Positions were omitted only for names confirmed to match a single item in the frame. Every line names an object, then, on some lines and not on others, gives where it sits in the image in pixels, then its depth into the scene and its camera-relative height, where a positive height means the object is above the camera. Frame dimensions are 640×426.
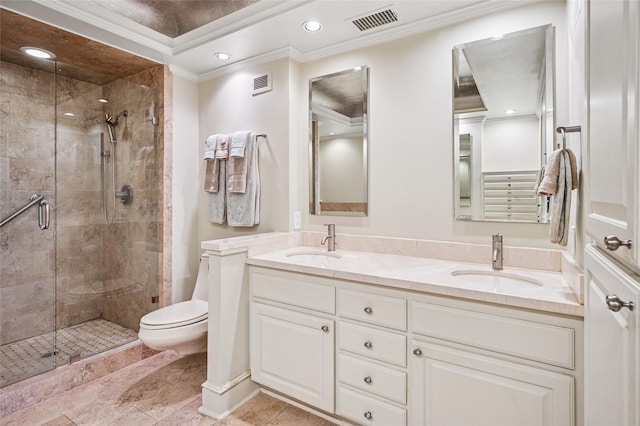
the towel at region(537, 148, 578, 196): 1.26 +0.15
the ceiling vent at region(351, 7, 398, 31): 1.88 +1.14
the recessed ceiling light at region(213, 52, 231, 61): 2.42 +1.17
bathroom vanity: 1.16 -0.56
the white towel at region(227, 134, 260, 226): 2.43 +0.11
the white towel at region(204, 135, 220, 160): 2.57 +0.50
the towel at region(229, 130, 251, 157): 2.41 +0.50
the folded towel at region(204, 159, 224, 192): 2.58 +0.28
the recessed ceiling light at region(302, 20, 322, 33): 1.97 +1.15
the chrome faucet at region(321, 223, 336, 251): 2.19 -0.18
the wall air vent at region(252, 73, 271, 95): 2.43 +0.97
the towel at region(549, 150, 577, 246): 1.27 +0.03
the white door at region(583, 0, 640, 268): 0.60 +0.19
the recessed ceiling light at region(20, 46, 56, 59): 2.27 +1.14
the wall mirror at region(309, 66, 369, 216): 2.20 +0.48
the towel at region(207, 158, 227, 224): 2.58 +0.08
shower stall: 2.46 +0.04
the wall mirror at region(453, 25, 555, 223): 1.66 +0.47
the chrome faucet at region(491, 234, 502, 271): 1.64 -0.21
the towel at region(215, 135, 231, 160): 2.50 +0.49
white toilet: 1.98 -0.74
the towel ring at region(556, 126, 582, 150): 1.25 +0.31
